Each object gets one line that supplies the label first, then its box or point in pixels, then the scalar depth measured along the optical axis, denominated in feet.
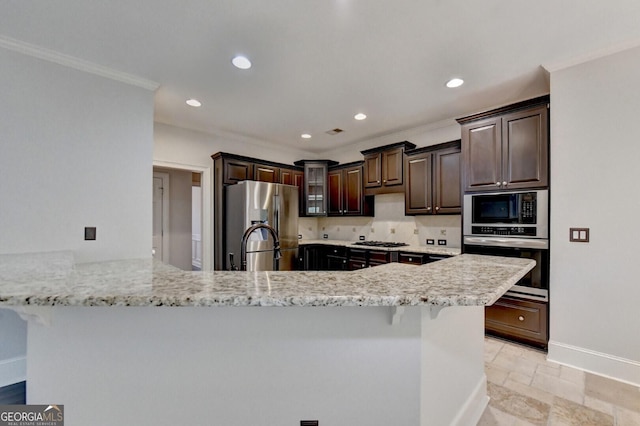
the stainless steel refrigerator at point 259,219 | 11.80
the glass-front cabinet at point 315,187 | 15.66
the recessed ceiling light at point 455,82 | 8.39
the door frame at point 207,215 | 12.61
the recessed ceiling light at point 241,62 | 7.26
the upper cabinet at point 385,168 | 12.42
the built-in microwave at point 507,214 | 7.91
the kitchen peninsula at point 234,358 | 3.42
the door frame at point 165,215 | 16.02
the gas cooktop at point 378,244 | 12.75
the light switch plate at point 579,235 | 7.09
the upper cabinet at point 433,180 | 10.71
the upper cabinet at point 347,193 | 14.25
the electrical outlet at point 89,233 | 7.37
